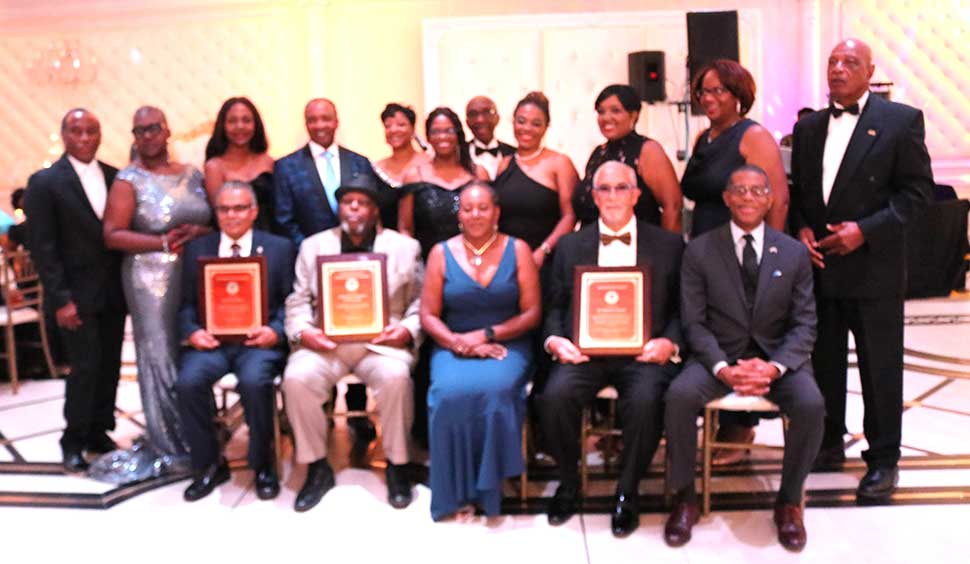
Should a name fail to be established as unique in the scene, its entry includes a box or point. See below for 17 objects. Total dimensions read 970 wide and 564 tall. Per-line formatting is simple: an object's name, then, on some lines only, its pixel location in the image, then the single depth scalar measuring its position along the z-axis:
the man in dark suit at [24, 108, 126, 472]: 3.82
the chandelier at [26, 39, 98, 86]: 9.18
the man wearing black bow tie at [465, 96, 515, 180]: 4.22
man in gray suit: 3.13
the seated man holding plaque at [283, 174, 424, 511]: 3.60
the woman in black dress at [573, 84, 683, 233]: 3.68
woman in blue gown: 3.32
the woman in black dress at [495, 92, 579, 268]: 3.91
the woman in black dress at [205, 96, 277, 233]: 4.02
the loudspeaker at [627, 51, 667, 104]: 8.41
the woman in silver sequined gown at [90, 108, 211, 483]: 3.83
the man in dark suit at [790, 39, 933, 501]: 3.33
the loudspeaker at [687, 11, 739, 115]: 8.17
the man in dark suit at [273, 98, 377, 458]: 4.05
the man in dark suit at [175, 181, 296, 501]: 3.66
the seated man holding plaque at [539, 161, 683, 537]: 3.29
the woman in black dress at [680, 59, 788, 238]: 3.43
